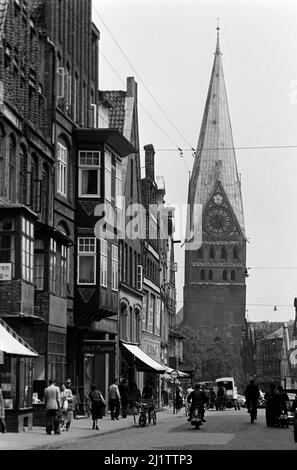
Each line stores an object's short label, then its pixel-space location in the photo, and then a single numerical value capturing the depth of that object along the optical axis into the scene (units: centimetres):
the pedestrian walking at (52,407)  3534
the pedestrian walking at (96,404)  3850
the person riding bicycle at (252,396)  4452
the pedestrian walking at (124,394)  5072
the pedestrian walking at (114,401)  4678
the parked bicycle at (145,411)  4325
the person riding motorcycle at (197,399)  3965
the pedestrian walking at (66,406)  3778
